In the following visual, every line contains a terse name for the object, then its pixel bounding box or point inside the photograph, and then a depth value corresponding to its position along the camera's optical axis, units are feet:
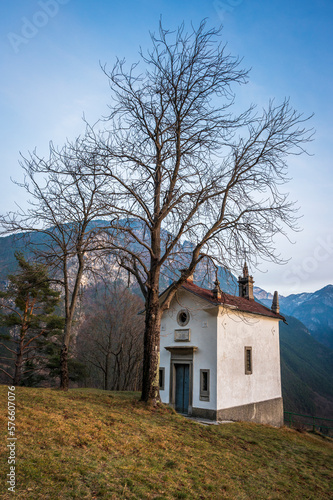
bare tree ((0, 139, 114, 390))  33.17
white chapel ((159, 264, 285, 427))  56.13
